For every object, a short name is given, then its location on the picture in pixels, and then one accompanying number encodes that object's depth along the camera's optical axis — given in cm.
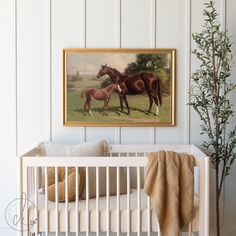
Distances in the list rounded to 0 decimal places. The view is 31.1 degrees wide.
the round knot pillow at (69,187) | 284
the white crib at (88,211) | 270
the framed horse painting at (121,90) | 351
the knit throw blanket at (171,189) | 264
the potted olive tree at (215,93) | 320
